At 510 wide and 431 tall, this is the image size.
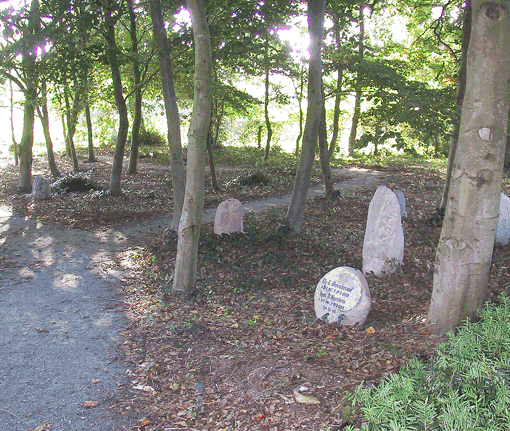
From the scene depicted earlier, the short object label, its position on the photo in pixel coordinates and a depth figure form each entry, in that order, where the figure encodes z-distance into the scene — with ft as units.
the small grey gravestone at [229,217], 29.27
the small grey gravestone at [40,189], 42.13
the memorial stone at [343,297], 16.43
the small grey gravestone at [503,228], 26.21
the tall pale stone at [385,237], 21.52
